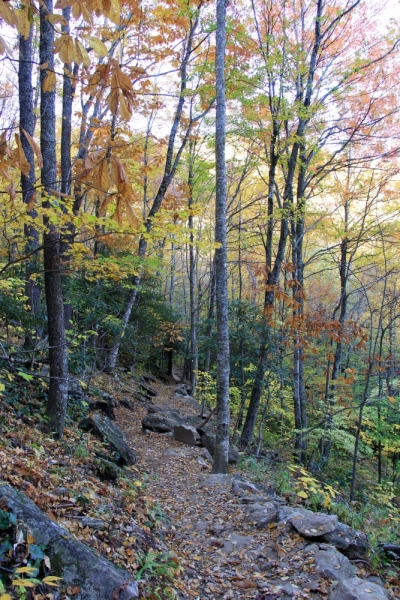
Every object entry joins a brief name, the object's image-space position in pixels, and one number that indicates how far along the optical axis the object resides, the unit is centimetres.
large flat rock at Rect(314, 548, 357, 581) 343
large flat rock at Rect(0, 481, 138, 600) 228
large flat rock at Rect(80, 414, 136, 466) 596
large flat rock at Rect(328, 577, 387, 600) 291
